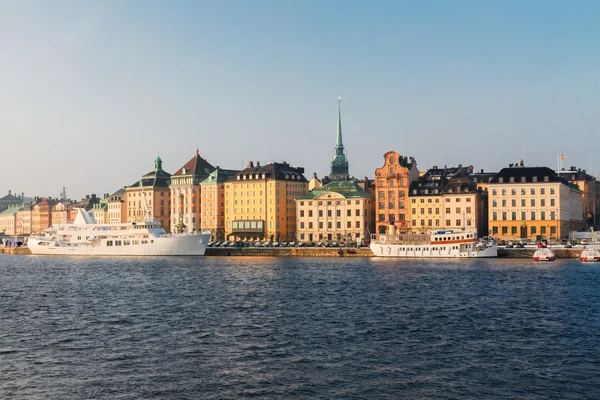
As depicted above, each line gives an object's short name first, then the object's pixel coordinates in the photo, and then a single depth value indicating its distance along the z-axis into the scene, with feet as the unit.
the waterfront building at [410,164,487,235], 500.33
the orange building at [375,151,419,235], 526.57
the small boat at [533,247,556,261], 392.27
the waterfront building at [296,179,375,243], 546.26
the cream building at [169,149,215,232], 650.02
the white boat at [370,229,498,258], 420.36
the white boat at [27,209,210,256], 488.02
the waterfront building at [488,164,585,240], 478.18
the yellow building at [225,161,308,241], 582.76
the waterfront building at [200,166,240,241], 626.23
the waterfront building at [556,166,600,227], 590.14
